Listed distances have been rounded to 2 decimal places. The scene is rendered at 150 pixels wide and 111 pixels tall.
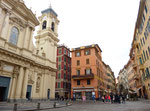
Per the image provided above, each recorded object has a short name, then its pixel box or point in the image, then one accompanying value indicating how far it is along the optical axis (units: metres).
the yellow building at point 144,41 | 21.43
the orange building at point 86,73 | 35.56
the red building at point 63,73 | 39.41
